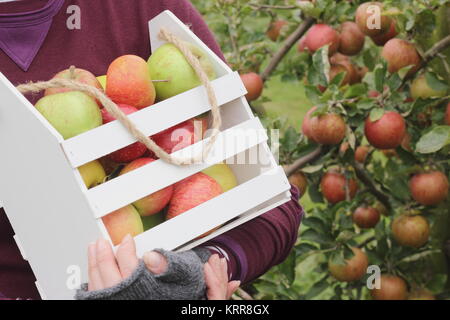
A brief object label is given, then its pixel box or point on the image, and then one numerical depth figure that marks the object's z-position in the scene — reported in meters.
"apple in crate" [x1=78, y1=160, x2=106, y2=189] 1.47
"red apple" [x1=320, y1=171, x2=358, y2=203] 2.40
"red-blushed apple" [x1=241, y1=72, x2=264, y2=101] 2.48
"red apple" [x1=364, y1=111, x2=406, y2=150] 2.16
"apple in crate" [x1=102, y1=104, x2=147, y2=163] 1.51
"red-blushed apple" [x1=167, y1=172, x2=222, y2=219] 1.50
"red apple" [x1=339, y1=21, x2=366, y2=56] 2.40
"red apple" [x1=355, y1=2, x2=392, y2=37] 2.23
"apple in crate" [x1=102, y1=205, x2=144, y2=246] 1.46
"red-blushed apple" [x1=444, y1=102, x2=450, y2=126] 2.17
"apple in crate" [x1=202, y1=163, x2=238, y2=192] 1.56
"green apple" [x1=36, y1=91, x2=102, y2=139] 1.48
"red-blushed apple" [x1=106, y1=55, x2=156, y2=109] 1.52
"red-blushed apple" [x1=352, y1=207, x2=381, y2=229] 2.54
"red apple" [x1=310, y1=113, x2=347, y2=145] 2.15
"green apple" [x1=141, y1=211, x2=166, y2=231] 1.54
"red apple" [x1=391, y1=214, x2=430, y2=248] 2.31
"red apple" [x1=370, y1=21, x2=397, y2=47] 2.33
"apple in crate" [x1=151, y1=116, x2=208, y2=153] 1.53
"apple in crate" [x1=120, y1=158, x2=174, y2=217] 1.50
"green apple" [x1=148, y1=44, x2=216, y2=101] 1.55
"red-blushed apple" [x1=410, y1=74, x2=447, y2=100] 2.22
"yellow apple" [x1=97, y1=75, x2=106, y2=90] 1.60
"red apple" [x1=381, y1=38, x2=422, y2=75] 2.19
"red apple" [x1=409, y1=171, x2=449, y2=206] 2.26
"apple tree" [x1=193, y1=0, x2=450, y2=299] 2.18
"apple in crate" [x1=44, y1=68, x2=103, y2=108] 1.53
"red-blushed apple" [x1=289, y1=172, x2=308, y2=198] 2.36
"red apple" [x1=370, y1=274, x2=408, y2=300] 2.35
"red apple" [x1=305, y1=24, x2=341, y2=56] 2.33
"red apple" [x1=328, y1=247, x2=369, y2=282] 2.33
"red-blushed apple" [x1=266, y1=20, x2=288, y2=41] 2.83
